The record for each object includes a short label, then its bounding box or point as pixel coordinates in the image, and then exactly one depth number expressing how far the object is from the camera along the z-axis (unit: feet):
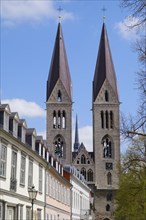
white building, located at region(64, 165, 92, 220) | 170.30
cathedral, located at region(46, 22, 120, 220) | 307.99
